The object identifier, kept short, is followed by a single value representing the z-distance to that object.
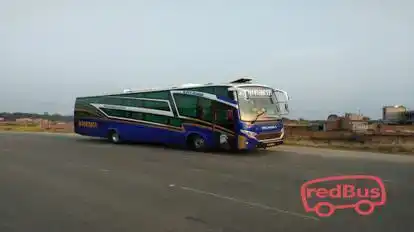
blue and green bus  19.19
